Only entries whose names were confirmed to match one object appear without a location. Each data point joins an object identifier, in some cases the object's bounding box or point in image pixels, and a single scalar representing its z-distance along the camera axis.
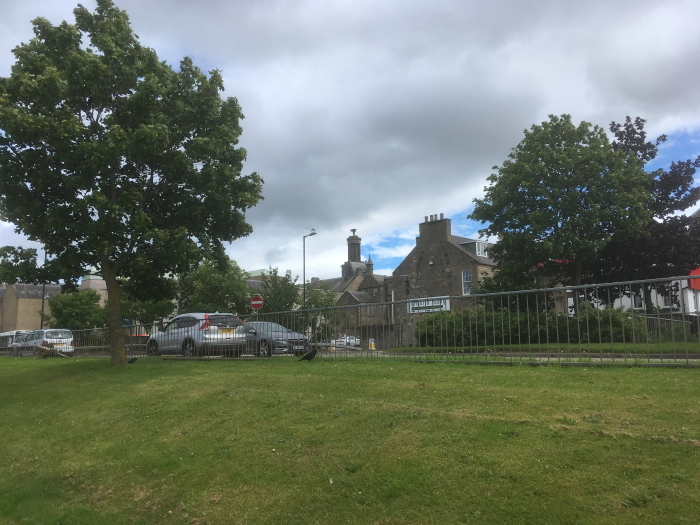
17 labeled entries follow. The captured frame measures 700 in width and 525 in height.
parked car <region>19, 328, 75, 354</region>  25.62
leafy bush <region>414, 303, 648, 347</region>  9.14
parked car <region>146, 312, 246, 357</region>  16.58
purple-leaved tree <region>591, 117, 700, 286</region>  28.30
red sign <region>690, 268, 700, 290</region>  8.36
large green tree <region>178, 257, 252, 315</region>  50.41
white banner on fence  12.04
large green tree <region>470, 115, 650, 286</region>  28.67
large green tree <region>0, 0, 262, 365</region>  14.16
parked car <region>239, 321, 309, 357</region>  14.98
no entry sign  24.88
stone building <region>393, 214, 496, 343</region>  58.44
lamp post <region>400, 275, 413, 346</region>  12.75
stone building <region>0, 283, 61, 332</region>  80.19
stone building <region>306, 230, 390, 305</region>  73.69
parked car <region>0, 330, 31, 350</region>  32.78
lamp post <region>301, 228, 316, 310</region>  47.46
